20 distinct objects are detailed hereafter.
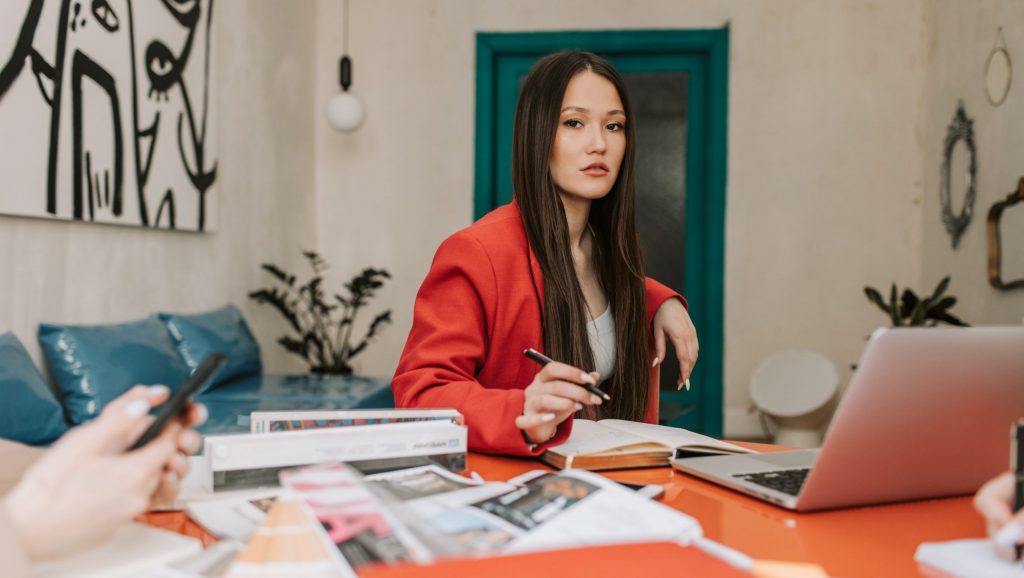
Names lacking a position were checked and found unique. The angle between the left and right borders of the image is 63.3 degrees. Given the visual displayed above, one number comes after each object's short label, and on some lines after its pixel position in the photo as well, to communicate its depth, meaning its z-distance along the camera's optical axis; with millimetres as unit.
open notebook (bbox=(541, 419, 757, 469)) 1090
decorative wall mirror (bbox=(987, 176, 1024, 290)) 3189
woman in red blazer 1391
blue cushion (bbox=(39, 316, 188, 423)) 2334
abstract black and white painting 2328
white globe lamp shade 4434
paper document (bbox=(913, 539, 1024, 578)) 662
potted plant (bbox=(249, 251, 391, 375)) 4066
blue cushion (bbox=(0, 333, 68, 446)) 1976
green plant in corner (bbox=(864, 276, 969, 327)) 3395
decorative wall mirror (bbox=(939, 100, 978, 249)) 3713
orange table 744
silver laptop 787
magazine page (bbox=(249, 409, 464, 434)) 976
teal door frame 4578
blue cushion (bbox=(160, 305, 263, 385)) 3004
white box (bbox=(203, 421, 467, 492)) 875
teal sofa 2055
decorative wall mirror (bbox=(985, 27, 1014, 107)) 3350
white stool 4062
